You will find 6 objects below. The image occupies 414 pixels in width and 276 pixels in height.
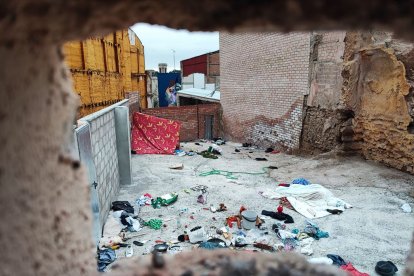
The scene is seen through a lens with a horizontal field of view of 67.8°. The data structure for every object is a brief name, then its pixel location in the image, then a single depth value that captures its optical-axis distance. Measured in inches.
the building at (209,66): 904.9
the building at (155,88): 834.4
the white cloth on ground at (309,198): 214.6
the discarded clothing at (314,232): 183.0
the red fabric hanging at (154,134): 407.3
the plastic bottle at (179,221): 196.5
